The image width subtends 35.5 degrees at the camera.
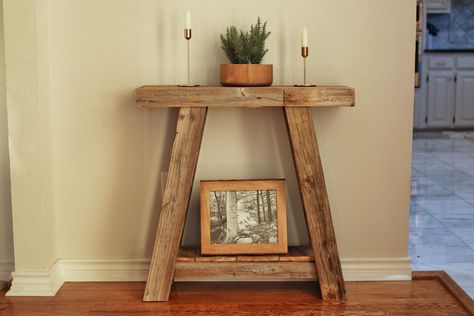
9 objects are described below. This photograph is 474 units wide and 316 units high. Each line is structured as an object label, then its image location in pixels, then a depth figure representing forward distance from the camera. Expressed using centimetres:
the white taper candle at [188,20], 287
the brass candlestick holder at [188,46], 290
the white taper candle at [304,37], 287
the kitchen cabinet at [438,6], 813
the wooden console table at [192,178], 283
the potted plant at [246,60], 287
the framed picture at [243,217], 301
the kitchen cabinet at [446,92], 794
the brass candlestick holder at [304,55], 289
